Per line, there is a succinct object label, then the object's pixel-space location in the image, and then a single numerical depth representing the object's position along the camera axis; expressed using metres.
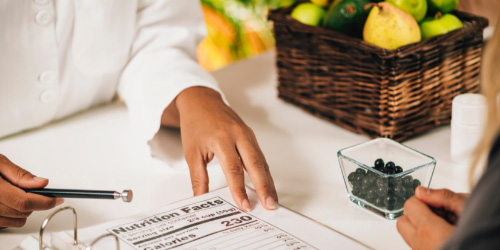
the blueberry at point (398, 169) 1.20
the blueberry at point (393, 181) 1.19
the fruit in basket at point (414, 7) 1.37
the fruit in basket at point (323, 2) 1.47
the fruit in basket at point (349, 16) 1.38
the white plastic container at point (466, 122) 1.30
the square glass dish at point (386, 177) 1.19
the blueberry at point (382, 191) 1.19
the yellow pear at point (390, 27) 1.33
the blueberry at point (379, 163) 1.22
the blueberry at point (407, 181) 1.20
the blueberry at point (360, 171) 1.22
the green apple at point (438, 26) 1.38
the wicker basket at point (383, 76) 1.34
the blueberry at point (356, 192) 1.22
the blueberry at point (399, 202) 1.20
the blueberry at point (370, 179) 1.20
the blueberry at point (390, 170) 1.20
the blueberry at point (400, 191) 1.19
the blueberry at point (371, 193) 1.21
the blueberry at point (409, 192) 1.20
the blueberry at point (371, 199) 1.21
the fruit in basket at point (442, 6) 1.41
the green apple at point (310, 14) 1.46
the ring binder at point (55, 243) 1.09
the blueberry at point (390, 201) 1.20
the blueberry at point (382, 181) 1.19
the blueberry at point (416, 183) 1.20
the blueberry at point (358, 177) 1.22
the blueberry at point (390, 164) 1.21
